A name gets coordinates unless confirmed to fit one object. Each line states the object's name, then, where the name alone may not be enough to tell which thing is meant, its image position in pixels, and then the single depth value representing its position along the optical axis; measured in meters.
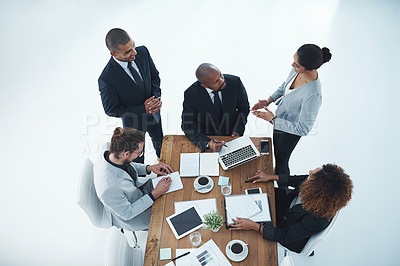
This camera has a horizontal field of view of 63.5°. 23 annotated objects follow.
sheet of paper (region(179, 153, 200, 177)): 2.38
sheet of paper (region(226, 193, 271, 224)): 2.08
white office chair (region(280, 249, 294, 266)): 1.78
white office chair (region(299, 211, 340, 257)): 1.94
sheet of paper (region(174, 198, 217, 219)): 2.16
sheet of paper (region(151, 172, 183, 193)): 2.30
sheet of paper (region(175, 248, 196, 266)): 1.94
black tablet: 2.07
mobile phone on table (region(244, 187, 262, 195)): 2.23
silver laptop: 2.38
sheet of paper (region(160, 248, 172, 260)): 1.97
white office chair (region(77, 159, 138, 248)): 2.19
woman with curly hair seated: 1.84
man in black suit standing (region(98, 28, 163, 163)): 2.57
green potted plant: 1.98
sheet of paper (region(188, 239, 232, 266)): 1.93
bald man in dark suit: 2.45
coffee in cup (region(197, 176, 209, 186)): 2.29
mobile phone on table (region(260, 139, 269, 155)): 2.47
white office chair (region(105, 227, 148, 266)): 1.87
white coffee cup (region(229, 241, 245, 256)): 1.94
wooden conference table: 1.96
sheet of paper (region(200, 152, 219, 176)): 2.36
